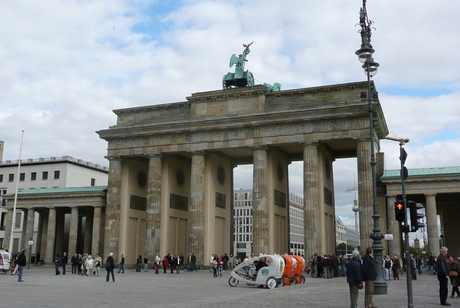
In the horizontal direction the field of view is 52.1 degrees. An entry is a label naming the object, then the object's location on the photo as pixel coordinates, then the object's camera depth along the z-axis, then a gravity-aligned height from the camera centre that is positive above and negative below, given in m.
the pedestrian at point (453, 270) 16.73 -0.84
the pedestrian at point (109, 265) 26.72 -1.21
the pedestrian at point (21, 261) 25.10 -0.98
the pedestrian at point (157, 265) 38.06 -1.70
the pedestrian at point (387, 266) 28.24 -1.21
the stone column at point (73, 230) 49.80 +1.37
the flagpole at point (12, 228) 48.94 +1.46
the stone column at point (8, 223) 53.78 +2.20
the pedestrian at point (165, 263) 38.72 -1.56
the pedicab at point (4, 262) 35.97 -1.49
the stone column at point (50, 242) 51.73 +0.08
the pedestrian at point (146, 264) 39.76 -1.71
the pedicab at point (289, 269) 24.91 -1.27
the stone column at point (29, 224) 53.72 +2.11
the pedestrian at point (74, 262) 37.44 -1.50
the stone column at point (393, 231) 39.31 +1.17
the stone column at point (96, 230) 47.97 +1.34
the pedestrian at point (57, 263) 35.35 -1.55
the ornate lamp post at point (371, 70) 18.39 +7.26
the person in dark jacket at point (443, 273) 14.90 -0.86
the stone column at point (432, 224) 37.38 +1.76
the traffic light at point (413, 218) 13.23 +0.77
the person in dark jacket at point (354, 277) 13.38 -0.88
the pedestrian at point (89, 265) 33.91 -1.55
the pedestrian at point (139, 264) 40.50 -1.74
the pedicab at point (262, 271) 23.45 -1.34
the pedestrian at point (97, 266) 34.59 -1.66
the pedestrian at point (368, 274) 13.73 -0.82
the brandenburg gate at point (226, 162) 39.28 +7.81
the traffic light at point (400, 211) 13.85 +1.01
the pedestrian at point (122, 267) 37.02 -1.87
